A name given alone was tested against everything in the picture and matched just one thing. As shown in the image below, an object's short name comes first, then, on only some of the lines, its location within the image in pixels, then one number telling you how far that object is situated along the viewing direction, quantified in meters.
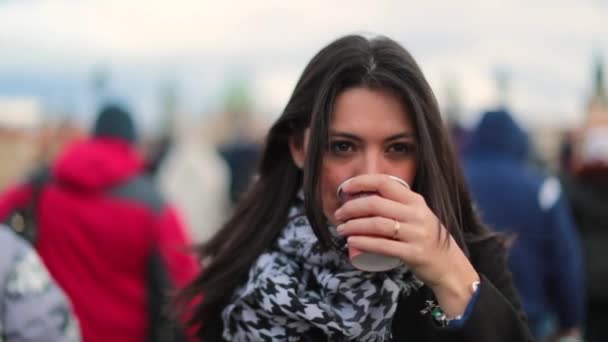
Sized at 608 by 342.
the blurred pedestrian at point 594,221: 4.99
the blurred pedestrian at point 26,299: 2.50
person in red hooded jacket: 4.09
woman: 1.71
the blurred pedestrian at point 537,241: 4.28
